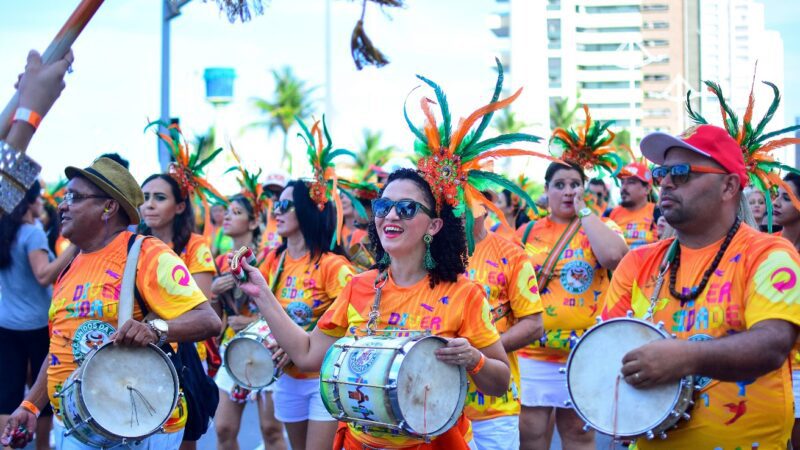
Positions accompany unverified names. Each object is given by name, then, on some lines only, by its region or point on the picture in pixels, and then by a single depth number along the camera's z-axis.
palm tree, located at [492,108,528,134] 70.44
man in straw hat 5.05
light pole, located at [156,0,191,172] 13.51
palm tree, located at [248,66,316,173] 69.31
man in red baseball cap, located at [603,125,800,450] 3.72
